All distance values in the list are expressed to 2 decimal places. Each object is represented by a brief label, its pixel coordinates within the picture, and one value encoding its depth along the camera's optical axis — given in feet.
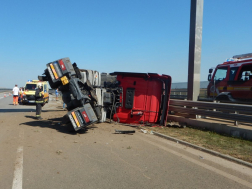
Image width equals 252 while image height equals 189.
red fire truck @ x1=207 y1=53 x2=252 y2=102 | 36.96
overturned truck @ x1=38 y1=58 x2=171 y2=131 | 28.99
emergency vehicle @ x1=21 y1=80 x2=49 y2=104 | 71.05
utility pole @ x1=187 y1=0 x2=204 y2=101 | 32.68
